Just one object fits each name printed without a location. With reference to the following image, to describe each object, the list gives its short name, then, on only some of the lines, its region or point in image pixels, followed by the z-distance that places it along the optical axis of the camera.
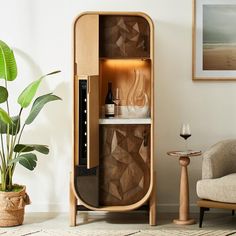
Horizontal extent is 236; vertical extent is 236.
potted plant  4.57
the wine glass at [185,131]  4.69
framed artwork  4.98
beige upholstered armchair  4.32
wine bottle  4.63
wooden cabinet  4.49
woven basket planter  4.57
